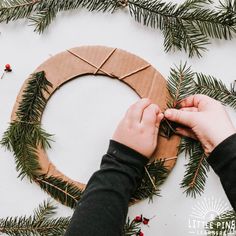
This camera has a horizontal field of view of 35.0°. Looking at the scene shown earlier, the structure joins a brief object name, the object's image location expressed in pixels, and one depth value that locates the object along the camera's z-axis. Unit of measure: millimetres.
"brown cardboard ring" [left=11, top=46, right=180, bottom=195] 758
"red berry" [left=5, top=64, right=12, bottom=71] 794
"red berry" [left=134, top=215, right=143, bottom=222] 753
